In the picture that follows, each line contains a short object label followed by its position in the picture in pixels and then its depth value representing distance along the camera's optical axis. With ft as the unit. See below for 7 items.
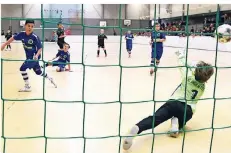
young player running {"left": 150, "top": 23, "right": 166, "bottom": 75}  21.88
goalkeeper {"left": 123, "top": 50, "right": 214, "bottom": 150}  8.54
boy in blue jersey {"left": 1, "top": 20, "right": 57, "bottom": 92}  12.89
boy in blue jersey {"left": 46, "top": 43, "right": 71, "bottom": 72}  22.12
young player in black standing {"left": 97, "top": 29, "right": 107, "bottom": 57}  36.65
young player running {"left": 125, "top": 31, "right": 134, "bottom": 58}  38.36
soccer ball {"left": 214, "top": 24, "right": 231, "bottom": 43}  9.69
